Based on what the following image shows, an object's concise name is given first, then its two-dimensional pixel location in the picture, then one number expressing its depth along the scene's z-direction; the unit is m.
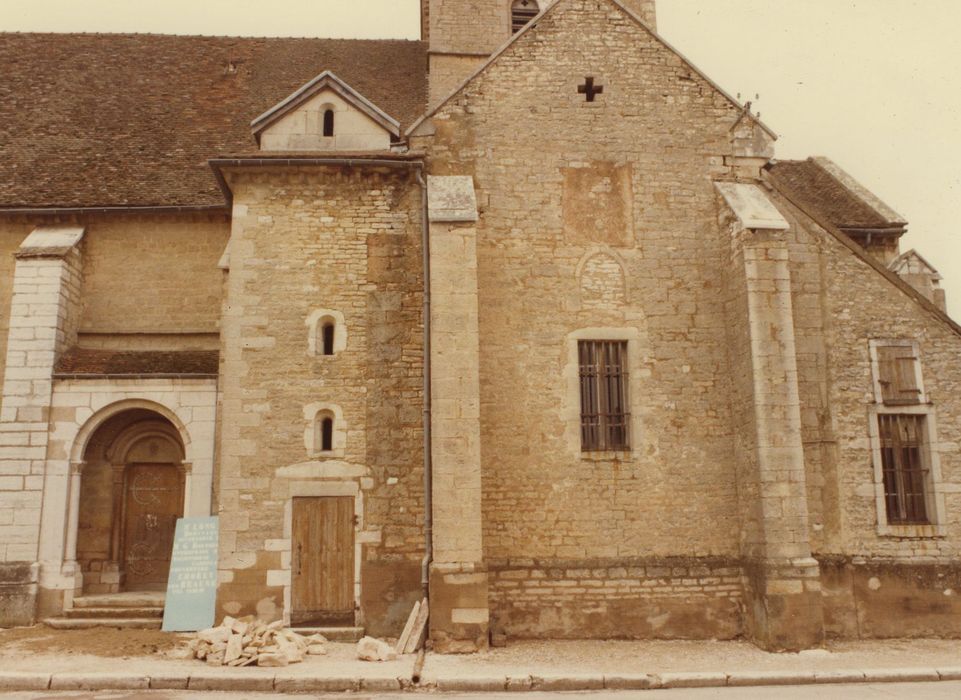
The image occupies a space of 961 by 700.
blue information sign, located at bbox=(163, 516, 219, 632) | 11.33
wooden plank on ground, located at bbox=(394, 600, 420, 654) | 10.12
